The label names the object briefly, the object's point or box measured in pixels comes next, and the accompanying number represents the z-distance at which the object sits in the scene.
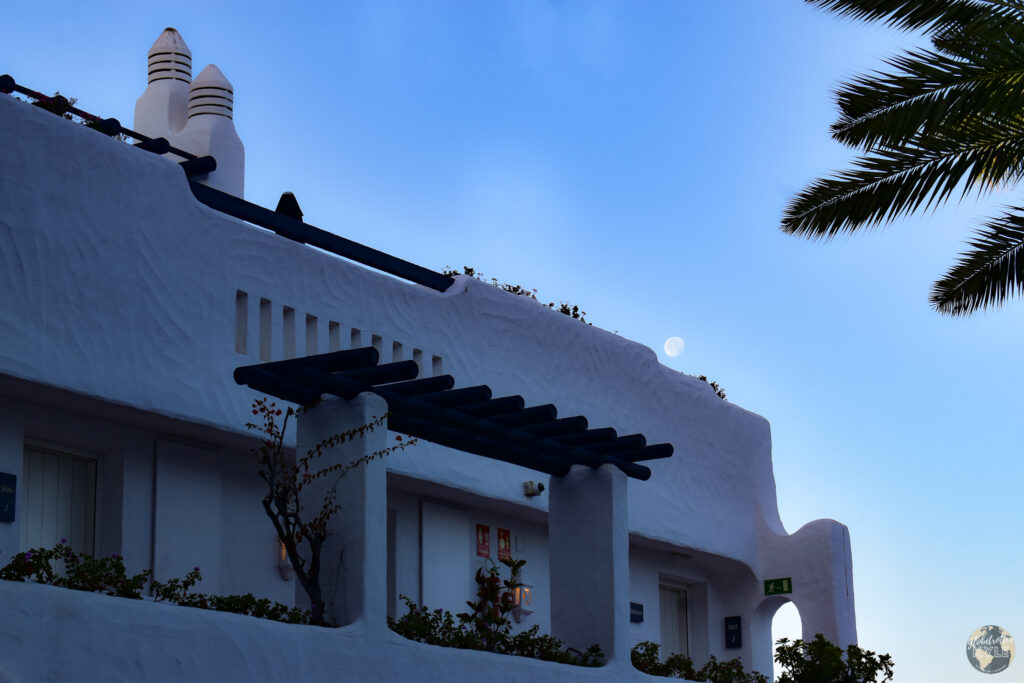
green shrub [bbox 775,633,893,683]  16.97
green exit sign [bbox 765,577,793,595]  20.36
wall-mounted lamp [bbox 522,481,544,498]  16.31
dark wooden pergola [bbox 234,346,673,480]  11.08
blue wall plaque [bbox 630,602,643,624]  18.56
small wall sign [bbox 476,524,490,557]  16.44
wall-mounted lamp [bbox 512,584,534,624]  16.42
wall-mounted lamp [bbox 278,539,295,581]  13.81
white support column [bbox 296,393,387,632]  10.87
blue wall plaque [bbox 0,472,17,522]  11.48
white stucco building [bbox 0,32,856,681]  10.35
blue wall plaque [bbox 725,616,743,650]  20.63
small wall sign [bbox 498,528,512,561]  16.68
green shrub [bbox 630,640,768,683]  14.99
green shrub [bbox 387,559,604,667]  11.83
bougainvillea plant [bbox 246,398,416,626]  10.81
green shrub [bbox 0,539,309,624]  9.52
